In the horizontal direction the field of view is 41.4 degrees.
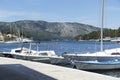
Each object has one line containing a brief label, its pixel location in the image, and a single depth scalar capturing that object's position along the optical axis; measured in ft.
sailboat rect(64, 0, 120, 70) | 45.17
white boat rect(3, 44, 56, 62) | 58.97
